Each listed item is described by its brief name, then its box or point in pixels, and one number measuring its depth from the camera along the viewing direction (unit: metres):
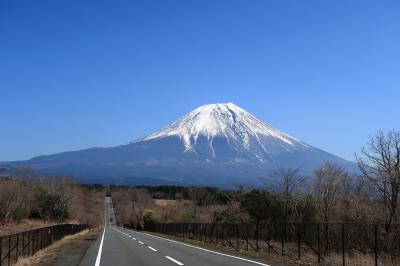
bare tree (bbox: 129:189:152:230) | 119.31
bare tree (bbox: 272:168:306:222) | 54.44
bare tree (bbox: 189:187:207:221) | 105.25
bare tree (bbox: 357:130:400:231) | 33.94
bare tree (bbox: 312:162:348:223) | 48.27
